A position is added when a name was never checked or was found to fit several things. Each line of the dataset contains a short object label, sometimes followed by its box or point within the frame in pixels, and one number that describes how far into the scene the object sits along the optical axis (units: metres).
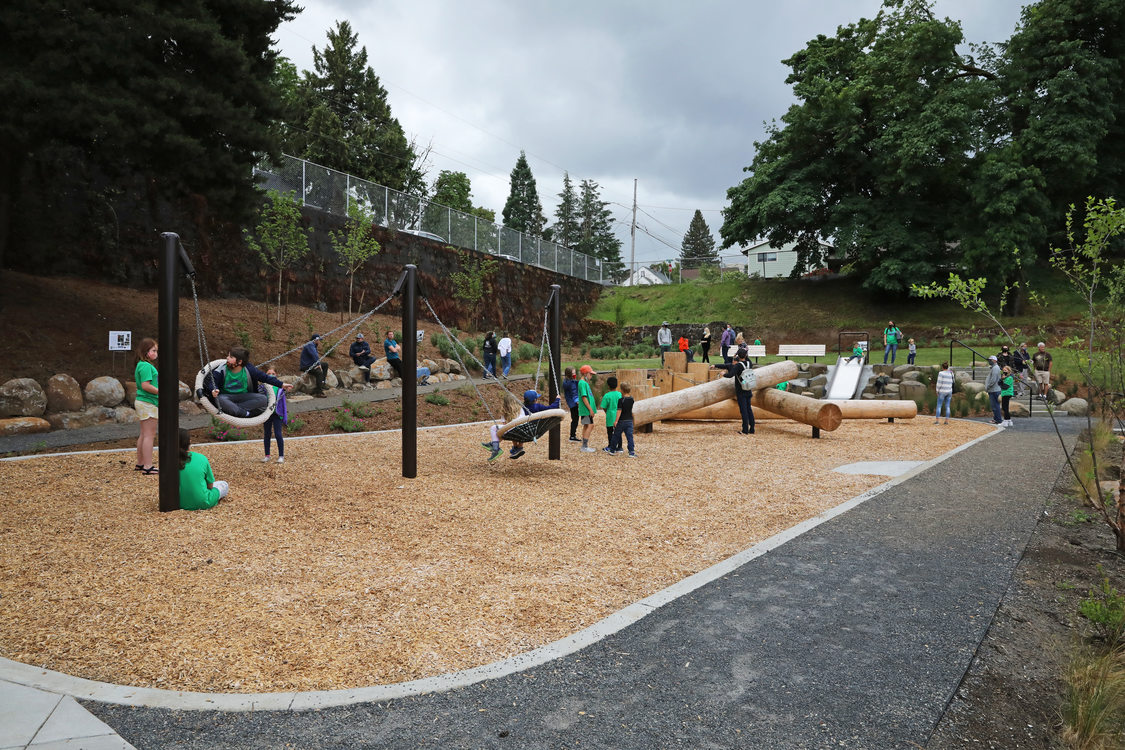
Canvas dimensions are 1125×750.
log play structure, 14.59
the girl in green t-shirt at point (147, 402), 8.33
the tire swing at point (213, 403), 8.18
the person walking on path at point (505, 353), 21.88
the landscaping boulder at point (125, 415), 12.69
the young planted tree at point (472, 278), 28.62
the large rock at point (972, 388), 19.53
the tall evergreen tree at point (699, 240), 105.12
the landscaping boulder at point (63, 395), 12.31
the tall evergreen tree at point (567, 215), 85.19
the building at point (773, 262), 67.62
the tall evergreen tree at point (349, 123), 43.62
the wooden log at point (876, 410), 17.08
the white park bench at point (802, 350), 26.92
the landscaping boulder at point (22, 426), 11.34
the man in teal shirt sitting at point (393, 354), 18.08
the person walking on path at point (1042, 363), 19.30
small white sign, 12.41
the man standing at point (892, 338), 25.55
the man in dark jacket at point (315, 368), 15.22
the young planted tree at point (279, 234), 19.55
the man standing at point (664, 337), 28.88
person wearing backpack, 14.92
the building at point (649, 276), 78.14
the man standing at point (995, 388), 16.50
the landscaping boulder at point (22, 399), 11.71
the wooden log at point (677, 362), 20.33
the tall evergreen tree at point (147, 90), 11.24
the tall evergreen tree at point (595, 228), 83.81
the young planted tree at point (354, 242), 21.70
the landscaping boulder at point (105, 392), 12.74
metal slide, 21.06
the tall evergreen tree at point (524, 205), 81.94
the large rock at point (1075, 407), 18.37
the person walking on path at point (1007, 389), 16.62
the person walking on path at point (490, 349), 21.25
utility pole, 56.05
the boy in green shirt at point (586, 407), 12.25
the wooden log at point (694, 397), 14.69
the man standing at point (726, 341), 23.75
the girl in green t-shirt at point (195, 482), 6.98
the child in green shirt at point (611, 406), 12.13
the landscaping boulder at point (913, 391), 19.83
